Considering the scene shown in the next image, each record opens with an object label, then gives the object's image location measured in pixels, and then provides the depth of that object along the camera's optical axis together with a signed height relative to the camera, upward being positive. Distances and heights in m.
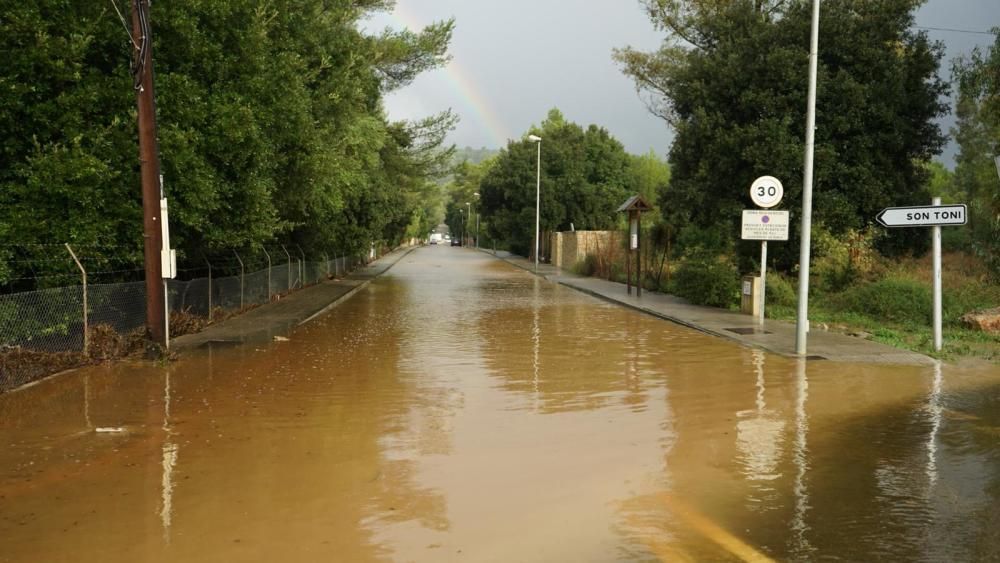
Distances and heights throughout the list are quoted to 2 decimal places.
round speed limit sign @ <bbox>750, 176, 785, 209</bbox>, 16.91 +1.20
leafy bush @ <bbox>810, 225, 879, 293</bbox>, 21.75 -0.32
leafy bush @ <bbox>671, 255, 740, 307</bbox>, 21.39 -0.97
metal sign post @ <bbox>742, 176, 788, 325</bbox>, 16.92 +0.62
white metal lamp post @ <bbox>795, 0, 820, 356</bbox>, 13.23 +0.65
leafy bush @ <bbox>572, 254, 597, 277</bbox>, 38.88 -0.98
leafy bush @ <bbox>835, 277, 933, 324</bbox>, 18.03 -1.27
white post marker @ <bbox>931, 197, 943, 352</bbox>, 13.63 -0.55
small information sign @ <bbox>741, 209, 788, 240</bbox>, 17.03 +0.47
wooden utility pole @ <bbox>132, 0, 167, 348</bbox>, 12.22 +1.47
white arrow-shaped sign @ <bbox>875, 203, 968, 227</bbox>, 13.52 +0.55
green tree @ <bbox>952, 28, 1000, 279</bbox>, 18.39 +3.53
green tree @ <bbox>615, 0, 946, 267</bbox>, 21.09 +3.67
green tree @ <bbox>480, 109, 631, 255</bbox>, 55.50 +4.85
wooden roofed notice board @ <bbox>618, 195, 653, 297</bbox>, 25.69 +1.13
